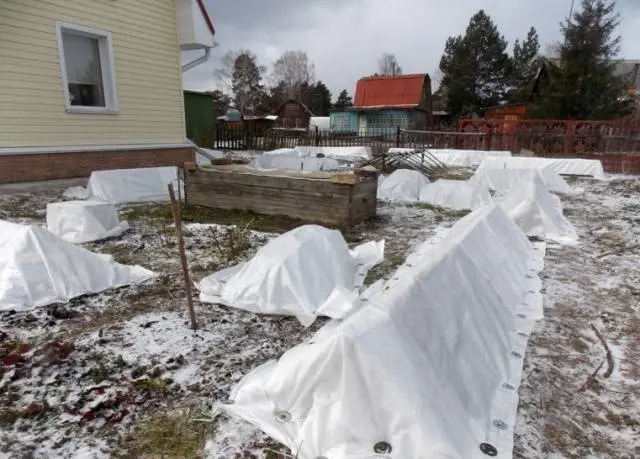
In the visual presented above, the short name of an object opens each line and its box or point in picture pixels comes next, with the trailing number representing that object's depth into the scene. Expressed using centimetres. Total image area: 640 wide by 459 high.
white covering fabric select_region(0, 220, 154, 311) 290
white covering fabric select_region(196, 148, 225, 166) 1105
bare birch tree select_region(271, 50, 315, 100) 6269
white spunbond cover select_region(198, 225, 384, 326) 292
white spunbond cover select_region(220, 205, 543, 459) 156
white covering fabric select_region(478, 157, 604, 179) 1045
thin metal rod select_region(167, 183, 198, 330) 252
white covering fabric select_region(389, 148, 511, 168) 1379
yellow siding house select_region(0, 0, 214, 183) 657
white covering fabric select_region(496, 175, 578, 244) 505
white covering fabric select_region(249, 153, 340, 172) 1195
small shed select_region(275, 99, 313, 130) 4778
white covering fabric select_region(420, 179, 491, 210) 679
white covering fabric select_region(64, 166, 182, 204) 655
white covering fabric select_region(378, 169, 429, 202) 742
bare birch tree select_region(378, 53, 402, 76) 6944
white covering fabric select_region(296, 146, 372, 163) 1623
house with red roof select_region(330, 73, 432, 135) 3055
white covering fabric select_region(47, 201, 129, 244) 449
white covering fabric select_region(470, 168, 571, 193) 831
